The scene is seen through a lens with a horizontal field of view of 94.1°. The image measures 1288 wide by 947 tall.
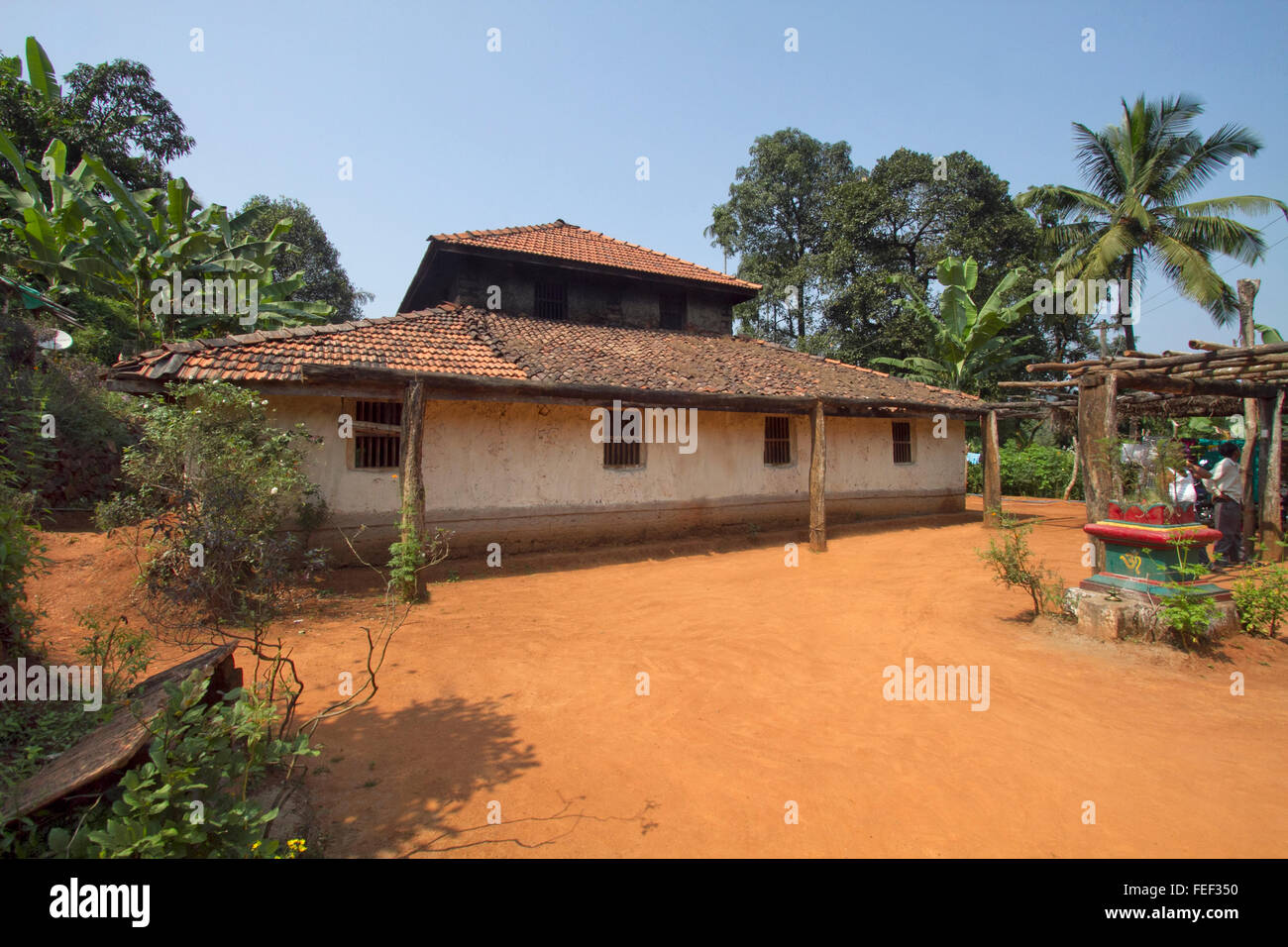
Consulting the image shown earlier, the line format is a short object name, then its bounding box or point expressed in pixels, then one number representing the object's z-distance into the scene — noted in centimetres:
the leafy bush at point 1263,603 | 601
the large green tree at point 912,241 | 2577
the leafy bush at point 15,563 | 342
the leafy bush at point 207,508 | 692
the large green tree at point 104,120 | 1934
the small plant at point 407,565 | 779
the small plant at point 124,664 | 360
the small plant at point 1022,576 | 697
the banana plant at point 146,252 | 1138
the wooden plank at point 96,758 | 243
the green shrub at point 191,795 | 227
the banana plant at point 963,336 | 1928
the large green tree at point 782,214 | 2984
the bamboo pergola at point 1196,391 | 757
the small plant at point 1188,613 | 564
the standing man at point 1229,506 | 993
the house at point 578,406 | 899
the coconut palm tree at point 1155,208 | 1669
